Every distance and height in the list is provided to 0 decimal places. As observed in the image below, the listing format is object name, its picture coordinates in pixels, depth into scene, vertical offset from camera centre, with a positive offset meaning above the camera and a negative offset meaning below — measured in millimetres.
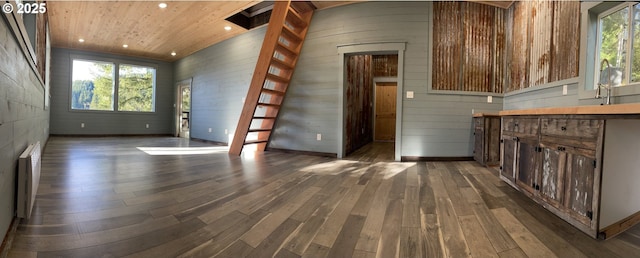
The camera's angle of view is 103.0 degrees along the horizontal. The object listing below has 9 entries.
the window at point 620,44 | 2535 +930
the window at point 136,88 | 8547 +1004
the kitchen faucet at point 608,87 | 2518 +452
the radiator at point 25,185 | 1549 -441
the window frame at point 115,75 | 7871 +1377
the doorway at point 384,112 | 8672 +448
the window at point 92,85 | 7984 +970
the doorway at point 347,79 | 4410 +828
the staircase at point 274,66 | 4422 +1049
